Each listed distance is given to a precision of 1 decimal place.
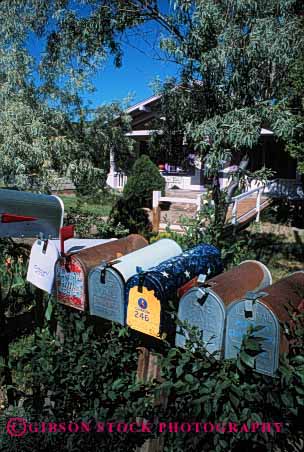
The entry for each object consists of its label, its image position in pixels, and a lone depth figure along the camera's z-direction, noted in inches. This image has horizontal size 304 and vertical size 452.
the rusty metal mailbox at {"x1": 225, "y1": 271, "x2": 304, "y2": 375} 61.0
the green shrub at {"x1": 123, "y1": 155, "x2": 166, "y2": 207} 554.3
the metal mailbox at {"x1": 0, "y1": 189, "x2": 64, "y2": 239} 79.0
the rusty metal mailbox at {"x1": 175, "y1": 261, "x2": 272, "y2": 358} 65.8
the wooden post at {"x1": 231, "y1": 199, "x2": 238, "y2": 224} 372.7
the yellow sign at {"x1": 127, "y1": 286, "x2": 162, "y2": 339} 70.9
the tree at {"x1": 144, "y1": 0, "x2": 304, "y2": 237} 181.3
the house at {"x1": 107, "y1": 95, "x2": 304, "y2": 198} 556.4
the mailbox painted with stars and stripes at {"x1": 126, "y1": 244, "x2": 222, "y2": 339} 70.6
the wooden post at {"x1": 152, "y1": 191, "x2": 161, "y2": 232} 356.2
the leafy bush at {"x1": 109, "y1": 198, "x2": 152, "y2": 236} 300.5
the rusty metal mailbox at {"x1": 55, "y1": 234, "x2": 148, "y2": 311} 81.9
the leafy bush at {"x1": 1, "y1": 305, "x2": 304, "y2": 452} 60.9
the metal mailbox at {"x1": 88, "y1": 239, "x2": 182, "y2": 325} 75.5
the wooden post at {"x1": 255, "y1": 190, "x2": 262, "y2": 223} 461.1
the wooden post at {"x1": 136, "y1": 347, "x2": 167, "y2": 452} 74.0
